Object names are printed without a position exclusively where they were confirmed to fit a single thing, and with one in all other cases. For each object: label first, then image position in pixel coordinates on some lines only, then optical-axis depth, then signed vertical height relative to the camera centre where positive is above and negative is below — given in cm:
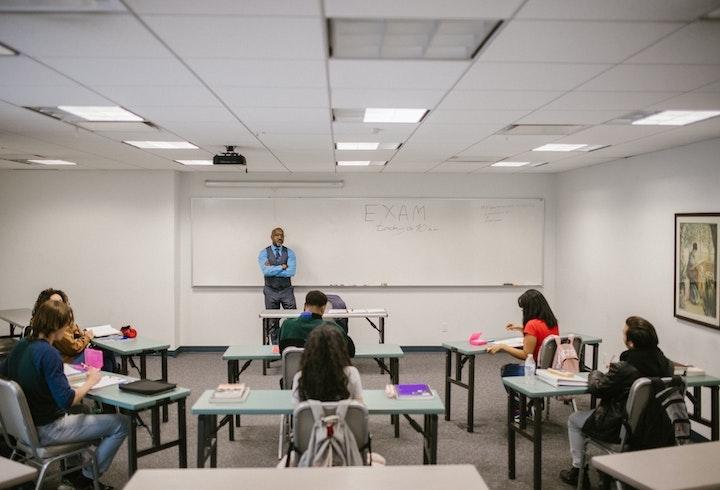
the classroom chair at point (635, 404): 303 -98
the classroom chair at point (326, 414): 245 -89
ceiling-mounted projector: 504 +77
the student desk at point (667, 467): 196 -92
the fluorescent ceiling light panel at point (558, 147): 510 +93
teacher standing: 729 -49
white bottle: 388 -96
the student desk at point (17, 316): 597 -99
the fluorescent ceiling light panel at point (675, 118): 361 +89
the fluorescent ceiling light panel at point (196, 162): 636 +95
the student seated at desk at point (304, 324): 405 -68
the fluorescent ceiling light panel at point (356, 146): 505 +93
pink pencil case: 484 -95
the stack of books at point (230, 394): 319 -98
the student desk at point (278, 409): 308 -102
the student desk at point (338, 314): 622 -93
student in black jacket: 324 -85
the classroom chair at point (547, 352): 431 -95
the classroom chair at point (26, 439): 292 -122
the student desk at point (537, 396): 355 -119
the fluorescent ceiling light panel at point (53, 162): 648 +95
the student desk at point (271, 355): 450 -103
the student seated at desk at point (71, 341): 423 -87
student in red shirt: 443 -75
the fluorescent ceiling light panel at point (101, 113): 354 +89
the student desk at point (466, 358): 473 -120
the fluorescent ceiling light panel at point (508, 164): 647 +96
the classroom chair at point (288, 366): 377 -95
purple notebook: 330 -99
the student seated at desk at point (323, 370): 258 -67
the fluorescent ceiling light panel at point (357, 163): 635 +96
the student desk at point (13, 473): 196 -92
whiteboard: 772 -2
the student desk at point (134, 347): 473 -102
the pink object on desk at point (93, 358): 424 -100
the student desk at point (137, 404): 326 -106
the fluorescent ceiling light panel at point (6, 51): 233 +85
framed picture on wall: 450 -25
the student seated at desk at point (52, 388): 307 -92
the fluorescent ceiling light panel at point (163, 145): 498 +92
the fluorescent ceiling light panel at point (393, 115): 357 +89
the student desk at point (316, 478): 189 -90
